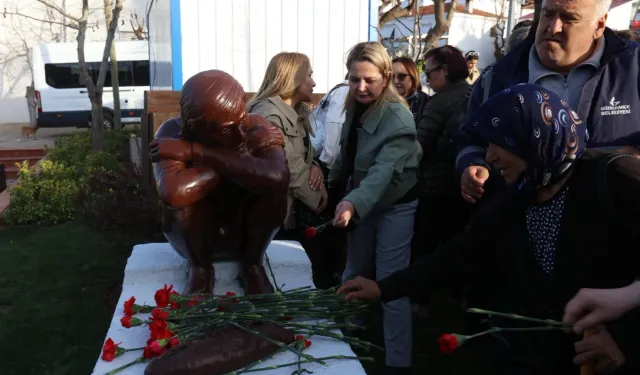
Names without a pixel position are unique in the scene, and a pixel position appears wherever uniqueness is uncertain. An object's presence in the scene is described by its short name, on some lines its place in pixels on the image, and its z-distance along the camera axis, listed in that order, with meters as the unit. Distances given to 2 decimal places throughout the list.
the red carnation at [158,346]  1.91
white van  17.75
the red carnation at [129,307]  2.12
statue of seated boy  2.26
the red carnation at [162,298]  2.08
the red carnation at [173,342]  1.96
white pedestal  1.99
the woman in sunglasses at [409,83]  4.55
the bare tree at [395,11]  10.64
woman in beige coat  3.36
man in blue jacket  2.21
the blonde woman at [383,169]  3.02
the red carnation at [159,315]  1.95
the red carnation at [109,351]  1.96
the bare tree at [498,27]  22.96
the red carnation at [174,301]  2.12
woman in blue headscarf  1.61
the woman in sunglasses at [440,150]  4.07
